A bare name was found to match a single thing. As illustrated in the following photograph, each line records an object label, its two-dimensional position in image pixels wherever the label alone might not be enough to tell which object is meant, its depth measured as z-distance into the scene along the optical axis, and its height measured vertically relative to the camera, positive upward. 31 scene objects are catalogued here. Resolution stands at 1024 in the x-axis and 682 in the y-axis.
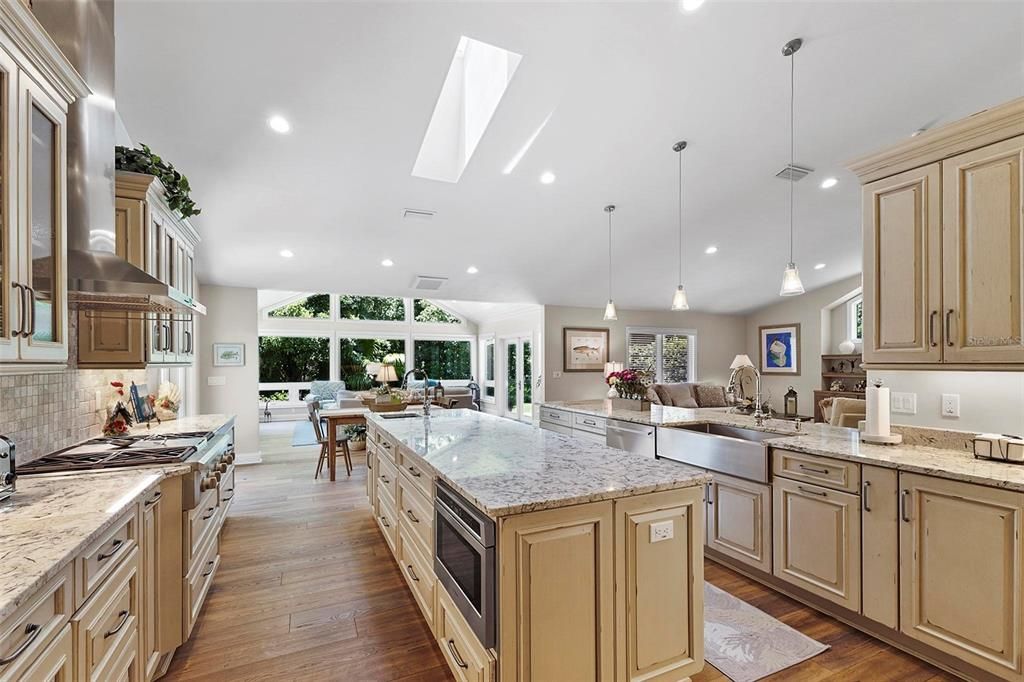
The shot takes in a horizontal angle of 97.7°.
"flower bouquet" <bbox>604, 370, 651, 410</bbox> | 4.78 -0.49
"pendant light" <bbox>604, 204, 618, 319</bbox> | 4.46 +0.35
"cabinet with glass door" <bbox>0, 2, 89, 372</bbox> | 1.27 +0.47
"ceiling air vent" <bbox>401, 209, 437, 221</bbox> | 4.19 +1.23
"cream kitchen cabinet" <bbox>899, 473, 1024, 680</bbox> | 1.75 -0.95
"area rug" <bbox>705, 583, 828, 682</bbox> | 1.99 -1.44
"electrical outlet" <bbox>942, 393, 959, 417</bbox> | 2.38 -0.33
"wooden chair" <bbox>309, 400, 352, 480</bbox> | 5.36 -1.19
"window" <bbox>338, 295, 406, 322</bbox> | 11.00 +0.89
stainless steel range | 1.94 -0.55
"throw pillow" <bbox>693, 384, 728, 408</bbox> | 7.35 -0.88
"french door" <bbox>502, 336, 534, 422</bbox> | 8.64 -0.70
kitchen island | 1.45 -0.79
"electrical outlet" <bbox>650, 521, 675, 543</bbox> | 1.66 -0.70
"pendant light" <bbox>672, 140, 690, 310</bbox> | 3.47 +0.40
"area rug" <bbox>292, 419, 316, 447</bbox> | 7.29 -1.63
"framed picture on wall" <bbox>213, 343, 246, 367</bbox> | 5.73 -0.15
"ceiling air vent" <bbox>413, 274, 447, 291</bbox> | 6.03 +0.84
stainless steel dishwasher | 3.49 -0.77
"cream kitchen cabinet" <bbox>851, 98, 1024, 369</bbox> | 1.88 +0.45
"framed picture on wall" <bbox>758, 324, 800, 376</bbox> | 8.24 -0.10
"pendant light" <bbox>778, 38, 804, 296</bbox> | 2.78 +0.40
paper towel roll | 2.46 -0.38
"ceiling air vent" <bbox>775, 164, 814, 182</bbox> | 3.89 +1.51
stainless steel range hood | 1.77 +0.73
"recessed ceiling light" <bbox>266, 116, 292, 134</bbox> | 2.77 +1.38
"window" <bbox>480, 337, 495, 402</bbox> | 10.78 -0.65
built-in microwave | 1.46 -0.79
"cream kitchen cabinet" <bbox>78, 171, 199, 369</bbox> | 2.30 +0.16
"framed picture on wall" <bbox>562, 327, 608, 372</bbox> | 7.69 -0.09
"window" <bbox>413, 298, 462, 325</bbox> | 11.66 +0.79
